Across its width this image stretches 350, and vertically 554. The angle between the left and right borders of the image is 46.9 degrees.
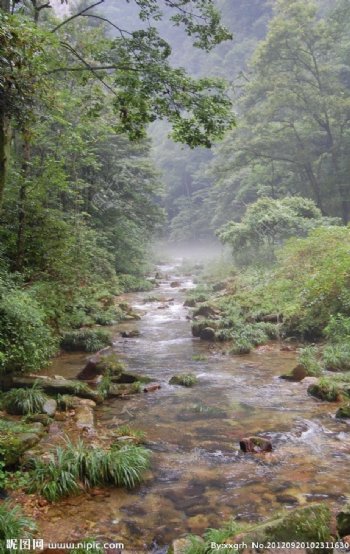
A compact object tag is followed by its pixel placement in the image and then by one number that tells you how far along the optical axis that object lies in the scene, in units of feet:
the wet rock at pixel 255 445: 19.42
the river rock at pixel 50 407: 22.28
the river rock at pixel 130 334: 48.09
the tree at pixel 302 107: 83.51
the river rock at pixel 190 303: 68.84
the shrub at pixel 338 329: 36.50
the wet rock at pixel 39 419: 20.76
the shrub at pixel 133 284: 83.93
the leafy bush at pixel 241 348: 40.24
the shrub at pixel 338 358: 32.53
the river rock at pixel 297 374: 30.73
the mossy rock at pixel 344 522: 12.22
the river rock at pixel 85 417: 21.52
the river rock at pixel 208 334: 46.15
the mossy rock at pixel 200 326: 47.73
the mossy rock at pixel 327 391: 26.04
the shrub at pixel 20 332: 23.47
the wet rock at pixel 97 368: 31.09
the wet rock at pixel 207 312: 55.30
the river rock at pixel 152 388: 29.06
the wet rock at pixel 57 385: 24.63
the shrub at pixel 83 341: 40.60
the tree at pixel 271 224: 73.72
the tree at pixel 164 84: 26.02
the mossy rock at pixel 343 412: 23.04
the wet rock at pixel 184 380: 30.55
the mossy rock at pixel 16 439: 16.03
